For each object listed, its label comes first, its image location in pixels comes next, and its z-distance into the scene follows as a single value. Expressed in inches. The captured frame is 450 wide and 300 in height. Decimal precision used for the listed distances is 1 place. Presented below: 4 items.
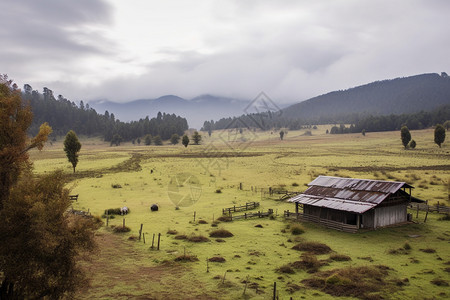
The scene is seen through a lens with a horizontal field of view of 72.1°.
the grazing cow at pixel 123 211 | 1523.1
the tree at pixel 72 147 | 2763.3
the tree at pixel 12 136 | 576.4
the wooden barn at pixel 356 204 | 1241.9
